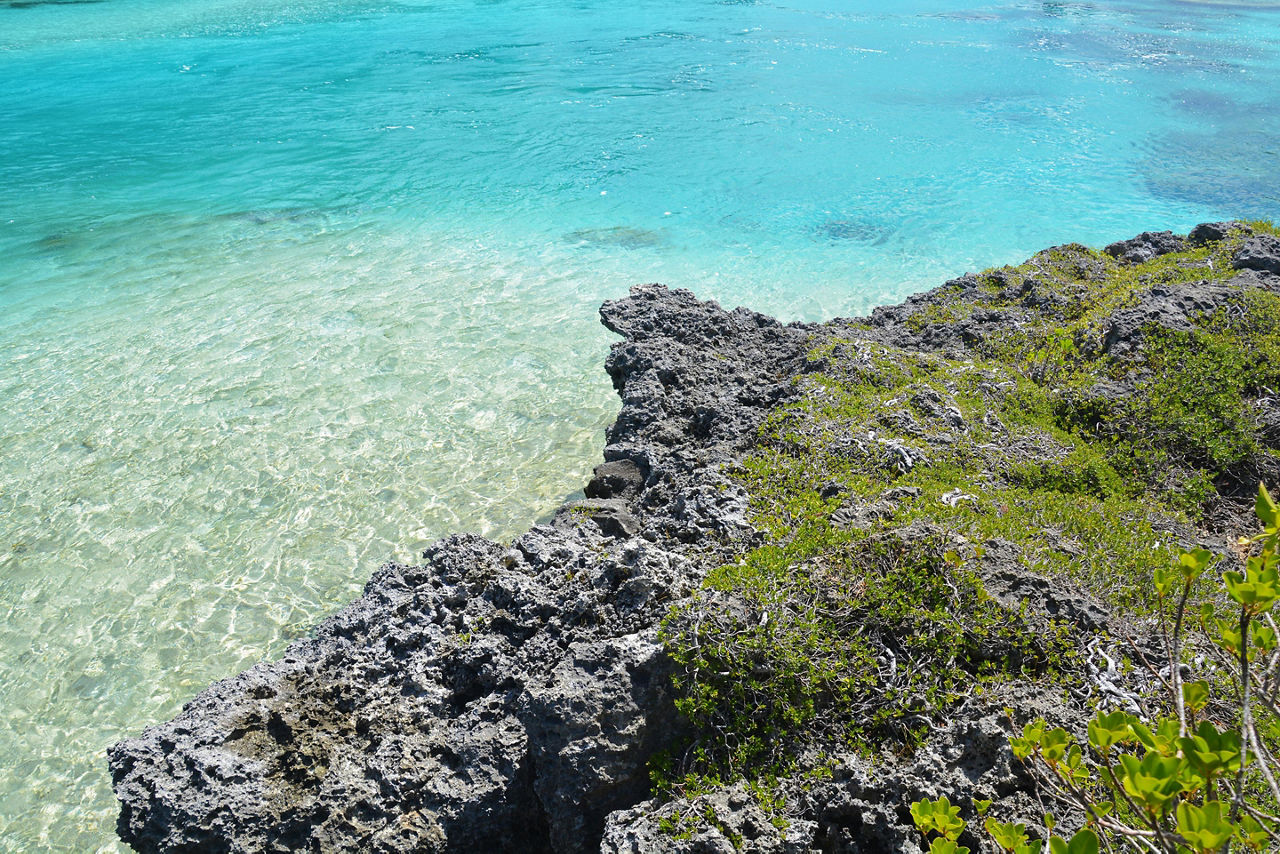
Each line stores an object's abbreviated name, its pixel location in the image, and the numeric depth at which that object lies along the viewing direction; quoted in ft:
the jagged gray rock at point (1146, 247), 27.94
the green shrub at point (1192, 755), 5.22
